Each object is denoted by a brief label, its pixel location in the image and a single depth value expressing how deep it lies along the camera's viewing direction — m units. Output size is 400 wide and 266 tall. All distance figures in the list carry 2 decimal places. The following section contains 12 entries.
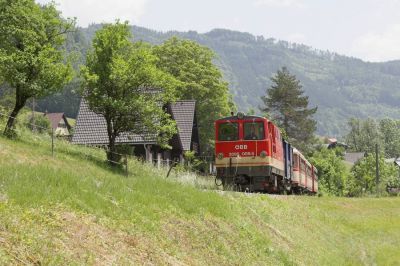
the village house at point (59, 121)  124.99
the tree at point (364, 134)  178.74
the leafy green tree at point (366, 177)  88.19
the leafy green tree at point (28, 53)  26.33
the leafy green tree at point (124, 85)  26.69
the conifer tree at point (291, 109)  90.31
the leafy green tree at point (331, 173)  84.31
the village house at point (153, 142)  43.81
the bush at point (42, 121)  98.84
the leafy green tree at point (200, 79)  61.81
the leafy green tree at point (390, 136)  179.38
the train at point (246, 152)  29.30
